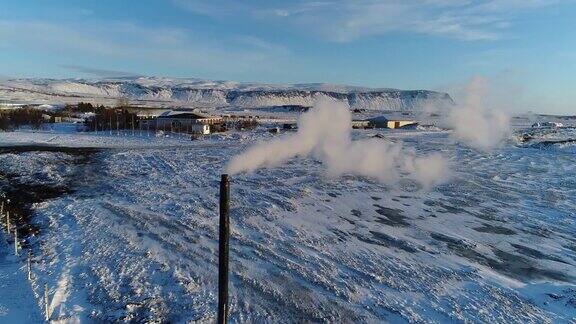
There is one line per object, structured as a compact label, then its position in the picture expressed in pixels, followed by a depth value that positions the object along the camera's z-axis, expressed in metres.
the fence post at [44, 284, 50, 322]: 11.48
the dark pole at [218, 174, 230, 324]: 8.91
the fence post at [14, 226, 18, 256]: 15.80
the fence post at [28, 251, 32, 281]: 13.77
